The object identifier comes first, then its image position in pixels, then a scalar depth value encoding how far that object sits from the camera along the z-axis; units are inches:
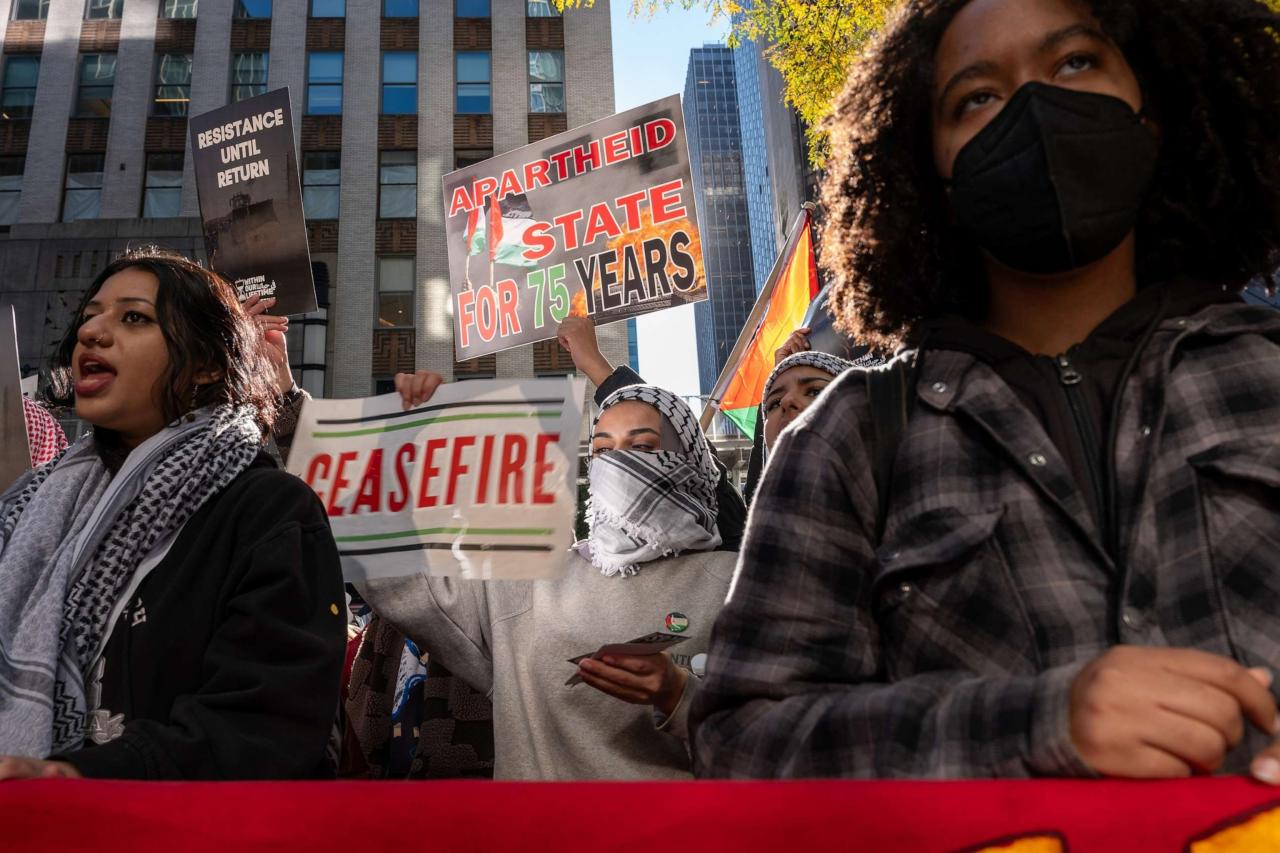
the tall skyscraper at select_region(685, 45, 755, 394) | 4977.9
